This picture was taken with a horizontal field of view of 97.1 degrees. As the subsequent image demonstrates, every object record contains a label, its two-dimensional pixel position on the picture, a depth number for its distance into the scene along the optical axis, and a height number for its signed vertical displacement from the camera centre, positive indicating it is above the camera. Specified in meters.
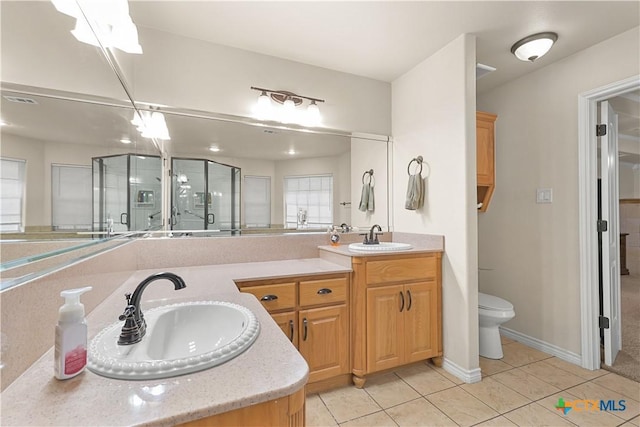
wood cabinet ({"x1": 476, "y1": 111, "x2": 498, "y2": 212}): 2.29 +0.54
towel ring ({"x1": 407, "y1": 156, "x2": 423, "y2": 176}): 2.35 +0.46
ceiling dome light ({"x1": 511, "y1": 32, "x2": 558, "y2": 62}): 1.96 +1.19
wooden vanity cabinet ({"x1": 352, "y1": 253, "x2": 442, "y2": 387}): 1.90 -0.68
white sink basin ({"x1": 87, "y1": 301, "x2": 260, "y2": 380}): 0.60 -0.34
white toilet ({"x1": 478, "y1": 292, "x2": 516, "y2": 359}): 2.20 -0.86
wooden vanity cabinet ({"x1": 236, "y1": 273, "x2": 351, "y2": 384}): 1.69 -0.62
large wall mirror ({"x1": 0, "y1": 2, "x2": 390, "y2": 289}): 0.56 +0.23
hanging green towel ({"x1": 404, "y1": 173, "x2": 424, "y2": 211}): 2.29 +0.18
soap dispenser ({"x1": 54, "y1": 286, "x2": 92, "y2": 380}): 0.57 -0.25
